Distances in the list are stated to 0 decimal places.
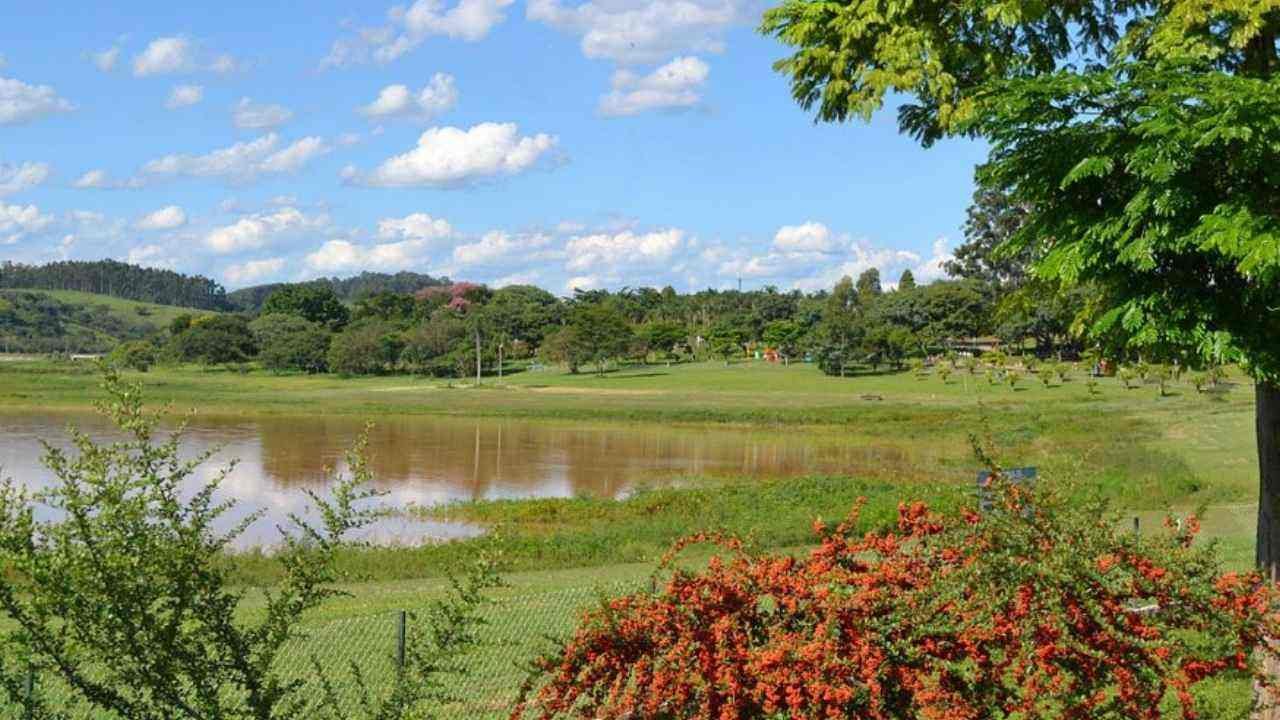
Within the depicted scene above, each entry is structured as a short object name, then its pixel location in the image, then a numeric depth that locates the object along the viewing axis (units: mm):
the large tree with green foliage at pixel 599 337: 109562
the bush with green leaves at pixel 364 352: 113438
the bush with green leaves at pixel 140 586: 4930
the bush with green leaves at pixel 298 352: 116562
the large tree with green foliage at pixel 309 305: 154250
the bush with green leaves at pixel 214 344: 119562
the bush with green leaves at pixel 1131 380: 57238
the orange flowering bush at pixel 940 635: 6328
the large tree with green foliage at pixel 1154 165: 6738
